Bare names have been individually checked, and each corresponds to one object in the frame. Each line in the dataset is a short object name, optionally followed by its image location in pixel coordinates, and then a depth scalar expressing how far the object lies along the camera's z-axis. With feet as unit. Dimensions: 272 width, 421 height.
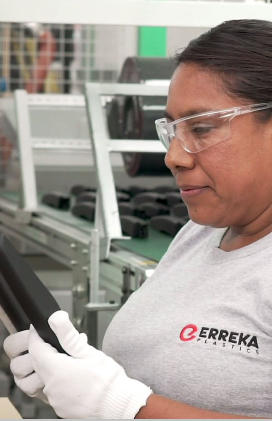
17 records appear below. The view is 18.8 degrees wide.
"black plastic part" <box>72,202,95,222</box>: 13.29
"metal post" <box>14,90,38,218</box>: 13.92
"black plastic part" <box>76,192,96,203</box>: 14.94
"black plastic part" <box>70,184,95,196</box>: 16.64
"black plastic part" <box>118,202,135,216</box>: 13.48
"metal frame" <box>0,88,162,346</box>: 9.40
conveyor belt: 10.37
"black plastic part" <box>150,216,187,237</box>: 11.66
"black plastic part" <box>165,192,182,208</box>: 14.38
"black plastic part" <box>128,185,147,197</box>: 16.33
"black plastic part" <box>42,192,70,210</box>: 15.02
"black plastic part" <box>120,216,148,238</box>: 11.75
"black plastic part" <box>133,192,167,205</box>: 14.73
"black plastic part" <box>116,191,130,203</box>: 14.95
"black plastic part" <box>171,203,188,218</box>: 12.84
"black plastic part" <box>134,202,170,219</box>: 13.60
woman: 3.91
